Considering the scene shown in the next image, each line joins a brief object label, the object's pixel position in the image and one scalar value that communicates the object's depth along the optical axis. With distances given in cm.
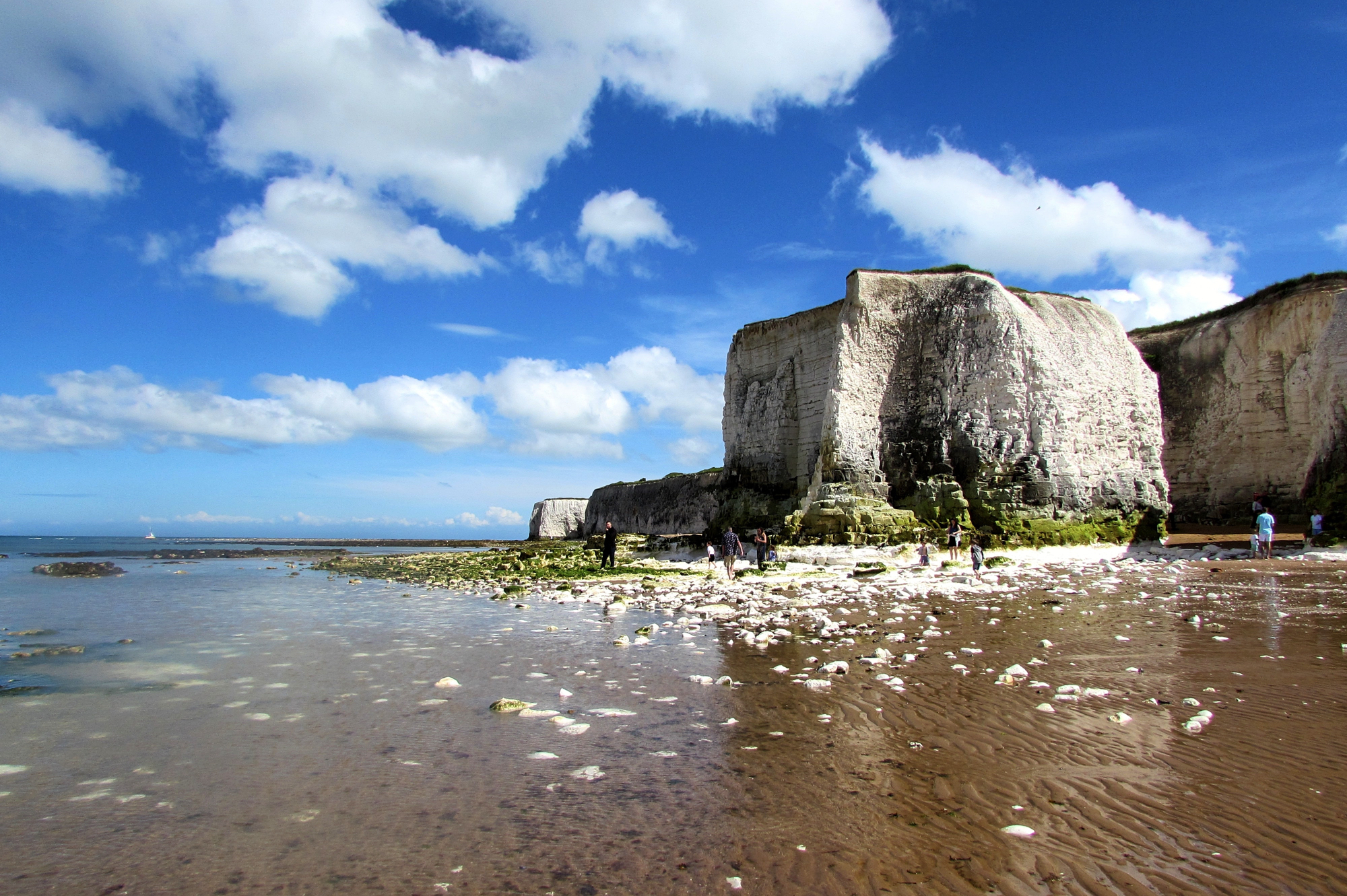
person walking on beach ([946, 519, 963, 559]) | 2131
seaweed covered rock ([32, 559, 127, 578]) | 2425
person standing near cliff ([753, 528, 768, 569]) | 2127
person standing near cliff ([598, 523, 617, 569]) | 2136
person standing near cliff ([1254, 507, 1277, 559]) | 2022
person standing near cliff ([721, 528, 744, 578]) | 1864
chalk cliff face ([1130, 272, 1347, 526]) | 2580
